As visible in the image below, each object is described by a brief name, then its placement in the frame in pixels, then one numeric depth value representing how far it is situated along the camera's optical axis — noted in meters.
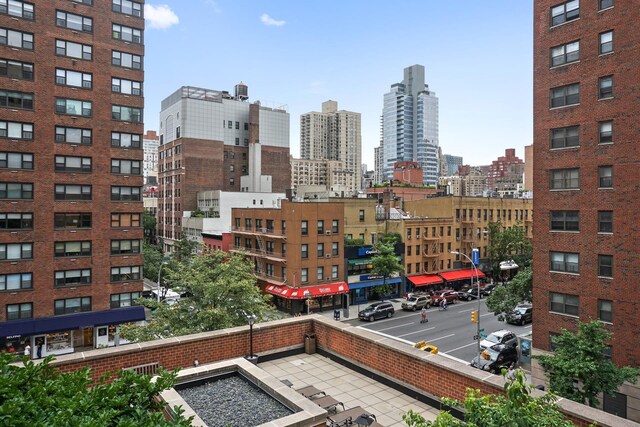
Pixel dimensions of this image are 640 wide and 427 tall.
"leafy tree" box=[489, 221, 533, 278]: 66.38
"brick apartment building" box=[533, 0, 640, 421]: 24.45
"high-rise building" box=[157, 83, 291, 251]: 86.75
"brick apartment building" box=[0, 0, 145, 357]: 36.06
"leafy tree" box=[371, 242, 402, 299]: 53.50
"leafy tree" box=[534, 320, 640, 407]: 19.75
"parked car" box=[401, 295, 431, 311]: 51.78
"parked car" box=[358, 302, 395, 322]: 47.28
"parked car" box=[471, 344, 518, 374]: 32.41
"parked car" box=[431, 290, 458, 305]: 54.84
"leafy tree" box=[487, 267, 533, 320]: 37.12
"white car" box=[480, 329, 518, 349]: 35.41
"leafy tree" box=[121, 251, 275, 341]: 25.91
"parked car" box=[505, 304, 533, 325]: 45.66
